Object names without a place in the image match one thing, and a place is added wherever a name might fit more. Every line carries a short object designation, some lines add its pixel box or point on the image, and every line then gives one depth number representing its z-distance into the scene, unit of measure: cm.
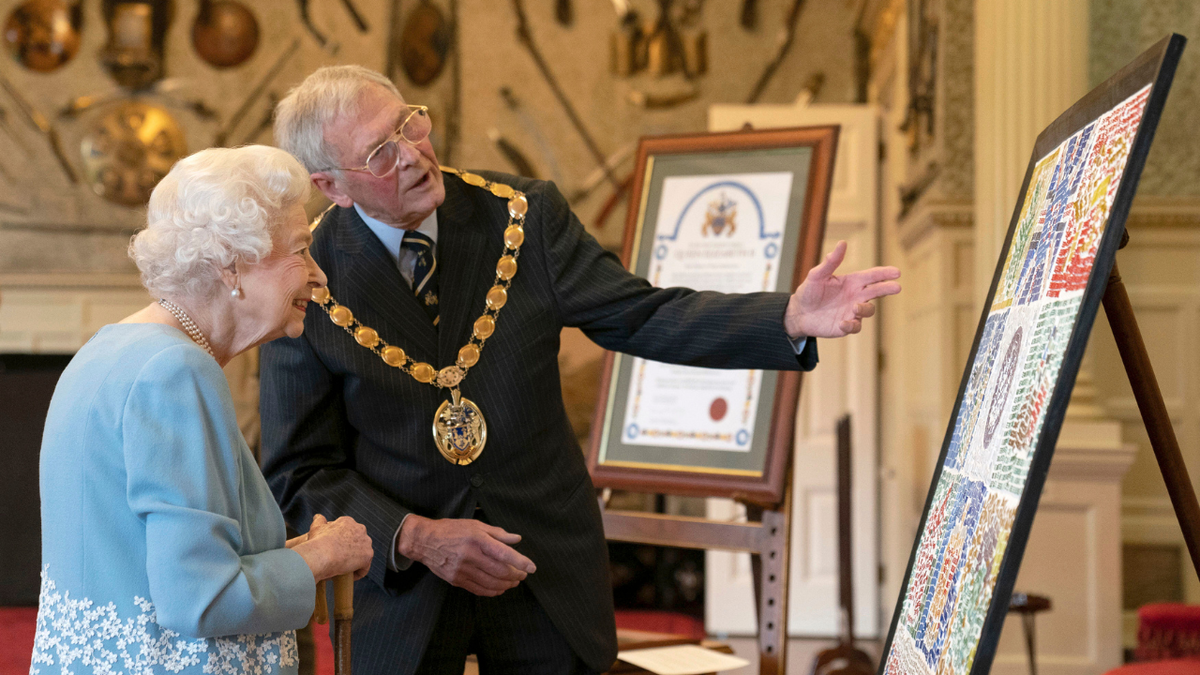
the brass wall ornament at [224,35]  663
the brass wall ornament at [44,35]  664
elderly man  164
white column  359
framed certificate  266
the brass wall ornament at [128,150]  659
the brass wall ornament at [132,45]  664
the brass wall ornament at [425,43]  653
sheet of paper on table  221
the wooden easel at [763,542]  246
